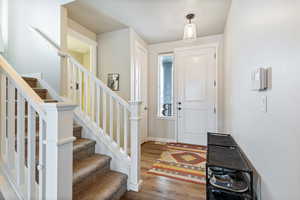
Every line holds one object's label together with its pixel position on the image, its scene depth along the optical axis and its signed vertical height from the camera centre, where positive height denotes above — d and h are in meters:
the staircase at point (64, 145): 0.86 -0.38
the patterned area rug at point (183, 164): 2.16 -1.10
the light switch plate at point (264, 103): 0.98 -0.03
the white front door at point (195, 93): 3.43 +0.13
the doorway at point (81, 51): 2.67 +1.22
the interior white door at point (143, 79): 3.46 +0.50
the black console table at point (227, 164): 1.16 -0.57
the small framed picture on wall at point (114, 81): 3.15 +0.39
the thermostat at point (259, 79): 0.99 +0.14
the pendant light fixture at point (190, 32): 2.17 +0.98
